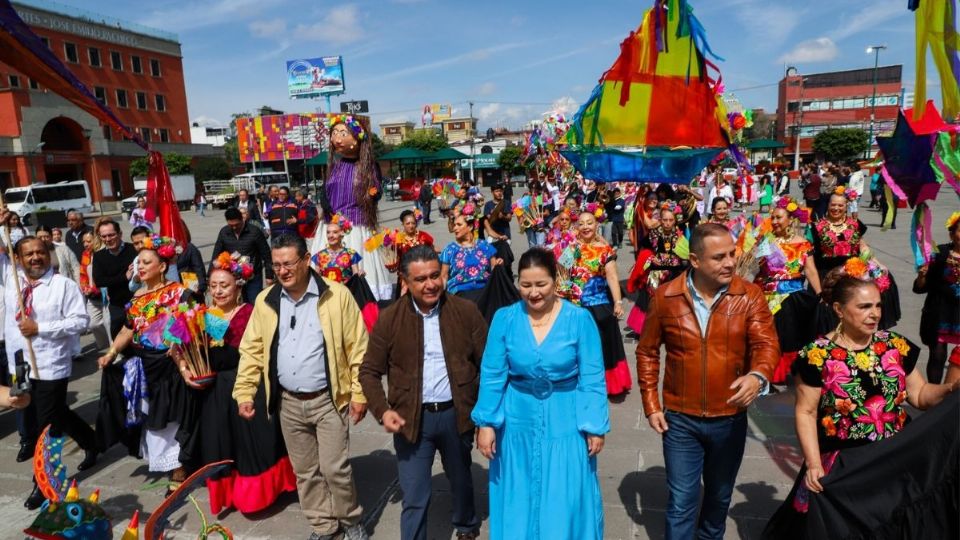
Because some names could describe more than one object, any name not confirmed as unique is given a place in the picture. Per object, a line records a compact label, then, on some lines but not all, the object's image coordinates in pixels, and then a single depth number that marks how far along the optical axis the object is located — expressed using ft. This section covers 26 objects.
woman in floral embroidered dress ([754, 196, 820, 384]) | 17.62
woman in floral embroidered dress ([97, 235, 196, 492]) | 13.19
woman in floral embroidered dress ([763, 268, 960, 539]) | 8.25
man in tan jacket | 10.77
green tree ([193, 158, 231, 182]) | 164.86
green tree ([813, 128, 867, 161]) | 168.45
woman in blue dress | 8.71
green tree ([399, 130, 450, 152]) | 178.40
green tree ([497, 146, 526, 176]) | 168.86
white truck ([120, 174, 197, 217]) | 129.29
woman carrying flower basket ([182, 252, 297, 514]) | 12.31
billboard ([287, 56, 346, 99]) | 187.73
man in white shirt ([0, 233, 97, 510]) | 13.84
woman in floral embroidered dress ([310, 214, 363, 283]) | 20.31
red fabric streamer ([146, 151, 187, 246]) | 19.84
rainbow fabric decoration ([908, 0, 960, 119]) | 7.76
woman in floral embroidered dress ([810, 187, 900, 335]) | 18.11
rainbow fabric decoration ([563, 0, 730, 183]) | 21.52
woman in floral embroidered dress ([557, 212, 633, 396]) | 17.48
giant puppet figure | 19.97
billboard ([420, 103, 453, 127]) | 333.29
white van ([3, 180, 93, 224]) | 98.22
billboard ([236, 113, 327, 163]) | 191.52
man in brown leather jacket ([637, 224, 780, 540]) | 8.82
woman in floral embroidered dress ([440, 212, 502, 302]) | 19.86
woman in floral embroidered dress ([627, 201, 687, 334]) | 20.99
